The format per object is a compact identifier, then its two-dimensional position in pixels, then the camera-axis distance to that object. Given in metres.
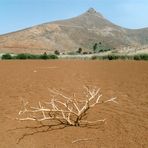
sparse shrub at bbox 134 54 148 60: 22.80
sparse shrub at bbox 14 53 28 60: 26.77
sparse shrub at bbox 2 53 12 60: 26.56
